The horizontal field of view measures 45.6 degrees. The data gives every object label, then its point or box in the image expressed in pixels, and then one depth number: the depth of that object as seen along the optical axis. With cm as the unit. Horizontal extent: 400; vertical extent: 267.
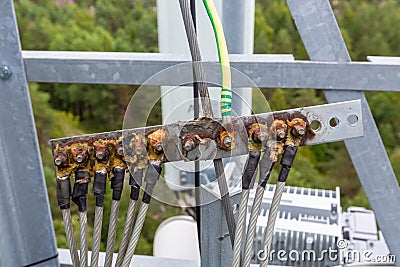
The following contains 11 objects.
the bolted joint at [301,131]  52
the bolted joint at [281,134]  53
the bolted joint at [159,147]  53
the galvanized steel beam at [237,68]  62
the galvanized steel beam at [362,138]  62
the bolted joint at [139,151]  53
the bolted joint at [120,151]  53
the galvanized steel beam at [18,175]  66
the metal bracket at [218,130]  52
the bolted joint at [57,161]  53
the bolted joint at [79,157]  53
